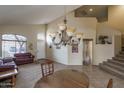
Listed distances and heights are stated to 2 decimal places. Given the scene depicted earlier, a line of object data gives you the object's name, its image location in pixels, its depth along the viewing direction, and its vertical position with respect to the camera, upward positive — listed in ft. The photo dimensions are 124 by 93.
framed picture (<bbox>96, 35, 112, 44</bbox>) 16.92 +1.55
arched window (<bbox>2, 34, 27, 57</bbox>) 18.18 +0.61
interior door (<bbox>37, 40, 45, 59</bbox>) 20.12 -0.60
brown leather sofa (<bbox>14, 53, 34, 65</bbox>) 17.17 -2.47
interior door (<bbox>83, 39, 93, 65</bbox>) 17.21 -1.18
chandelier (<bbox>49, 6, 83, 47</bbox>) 7.15 +1.18
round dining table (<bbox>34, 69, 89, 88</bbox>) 4.49 -2.12
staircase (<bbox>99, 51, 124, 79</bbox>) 12.08 -3.23
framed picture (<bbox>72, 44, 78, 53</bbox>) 17.04 -0.43
